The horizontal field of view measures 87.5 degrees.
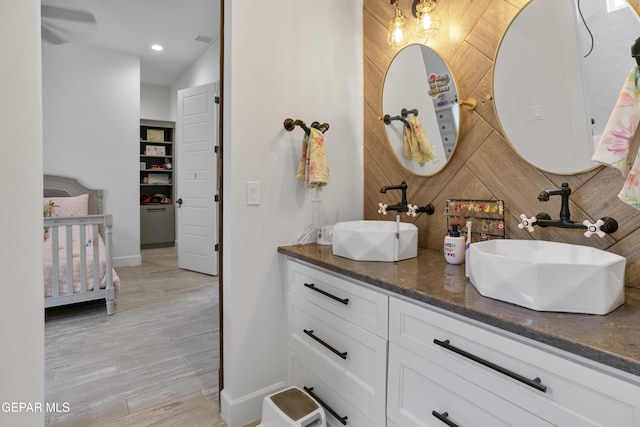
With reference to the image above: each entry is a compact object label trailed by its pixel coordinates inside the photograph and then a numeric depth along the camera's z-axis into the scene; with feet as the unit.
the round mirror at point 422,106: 5.33
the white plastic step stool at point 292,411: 4.38
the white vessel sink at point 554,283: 2.74
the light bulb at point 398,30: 5.78
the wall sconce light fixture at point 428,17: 5.29
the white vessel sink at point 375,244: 4.77
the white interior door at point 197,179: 14.53
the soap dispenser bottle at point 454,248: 4.59
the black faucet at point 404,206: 5.70
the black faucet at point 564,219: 3.60
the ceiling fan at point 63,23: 12.29
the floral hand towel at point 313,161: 5.65
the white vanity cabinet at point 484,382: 2.28
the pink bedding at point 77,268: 9.57
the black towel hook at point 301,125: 5.76
